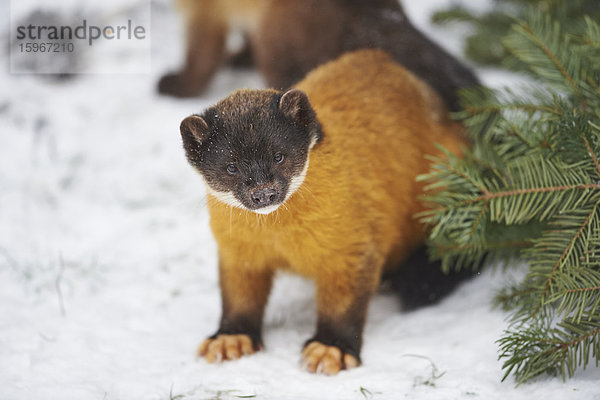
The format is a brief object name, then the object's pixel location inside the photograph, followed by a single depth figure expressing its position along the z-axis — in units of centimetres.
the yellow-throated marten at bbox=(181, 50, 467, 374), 617
